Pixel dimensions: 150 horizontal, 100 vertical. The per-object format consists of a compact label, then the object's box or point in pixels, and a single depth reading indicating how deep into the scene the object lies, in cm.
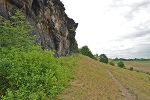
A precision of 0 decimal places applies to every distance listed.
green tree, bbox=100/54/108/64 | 6013
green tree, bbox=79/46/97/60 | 5163
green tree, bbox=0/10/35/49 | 874
